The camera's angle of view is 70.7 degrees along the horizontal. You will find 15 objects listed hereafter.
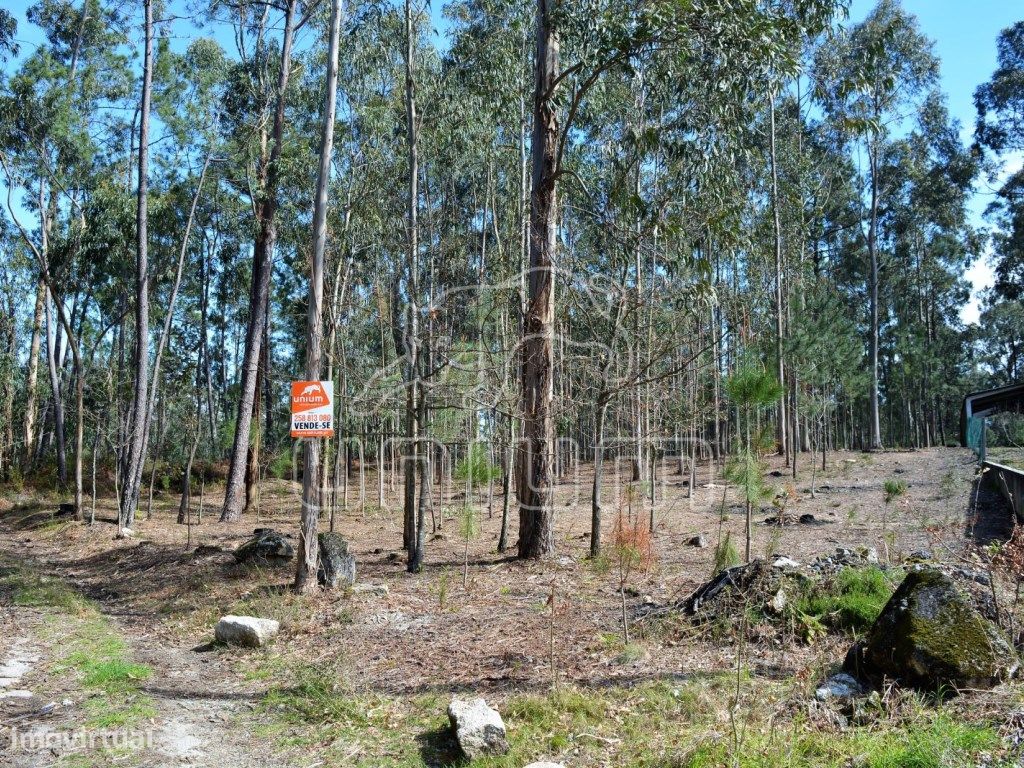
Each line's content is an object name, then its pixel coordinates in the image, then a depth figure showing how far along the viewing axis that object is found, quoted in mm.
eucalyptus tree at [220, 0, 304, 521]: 15243
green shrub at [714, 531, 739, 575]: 6808
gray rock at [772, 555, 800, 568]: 5939
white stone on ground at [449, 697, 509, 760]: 3885
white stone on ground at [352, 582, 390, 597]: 7516
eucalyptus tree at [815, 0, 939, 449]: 21438
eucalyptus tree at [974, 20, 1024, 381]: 23141
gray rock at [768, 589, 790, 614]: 5391
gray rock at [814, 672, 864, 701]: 4082
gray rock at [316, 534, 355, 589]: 7789
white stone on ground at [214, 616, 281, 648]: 6211
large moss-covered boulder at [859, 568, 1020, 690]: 3934
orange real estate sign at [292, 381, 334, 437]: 7527
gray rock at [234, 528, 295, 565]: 9156
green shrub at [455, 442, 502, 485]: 9750
